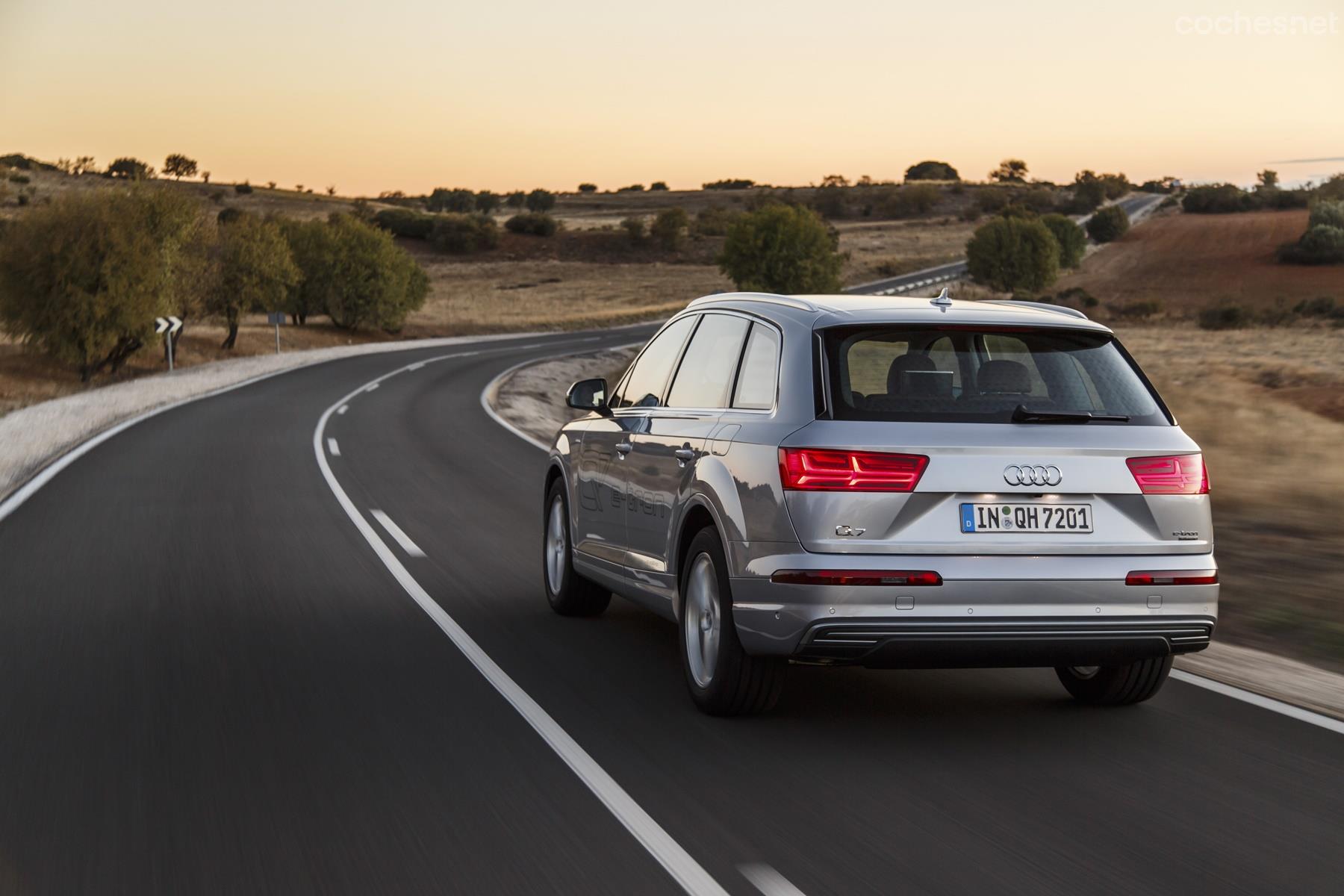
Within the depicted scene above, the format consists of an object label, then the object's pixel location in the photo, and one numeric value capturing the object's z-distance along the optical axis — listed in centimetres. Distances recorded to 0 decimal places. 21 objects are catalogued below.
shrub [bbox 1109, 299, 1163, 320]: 7056
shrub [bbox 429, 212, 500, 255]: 12338
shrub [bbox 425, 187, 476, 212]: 17238
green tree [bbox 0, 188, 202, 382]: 4031
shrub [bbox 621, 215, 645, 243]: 12862
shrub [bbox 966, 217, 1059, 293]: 9925
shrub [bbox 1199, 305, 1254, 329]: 6156
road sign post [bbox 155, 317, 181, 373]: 3856
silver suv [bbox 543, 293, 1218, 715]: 552
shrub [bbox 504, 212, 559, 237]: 13175
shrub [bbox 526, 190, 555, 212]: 17775
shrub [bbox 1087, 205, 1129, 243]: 13862
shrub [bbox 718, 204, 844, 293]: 8600
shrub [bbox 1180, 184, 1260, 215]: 13274
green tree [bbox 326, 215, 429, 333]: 6209
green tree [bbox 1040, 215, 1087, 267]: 11419
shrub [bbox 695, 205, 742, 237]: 13700
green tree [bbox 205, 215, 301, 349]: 5053
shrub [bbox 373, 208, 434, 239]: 12775
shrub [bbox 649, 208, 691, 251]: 12788
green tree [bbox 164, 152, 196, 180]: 15162
